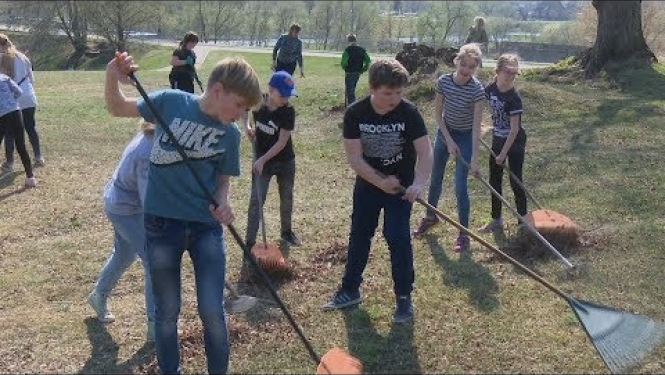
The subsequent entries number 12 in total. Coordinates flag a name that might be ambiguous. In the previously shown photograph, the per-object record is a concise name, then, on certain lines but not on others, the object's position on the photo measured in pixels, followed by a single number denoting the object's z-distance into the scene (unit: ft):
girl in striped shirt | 19.90
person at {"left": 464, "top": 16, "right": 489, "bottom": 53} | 48.93
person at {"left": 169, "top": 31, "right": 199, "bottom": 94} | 39.47
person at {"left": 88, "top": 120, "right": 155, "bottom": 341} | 13.65
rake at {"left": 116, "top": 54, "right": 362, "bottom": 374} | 11.32
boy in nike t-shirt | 11.49
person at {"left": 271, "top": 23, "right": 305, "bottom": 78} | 47.67
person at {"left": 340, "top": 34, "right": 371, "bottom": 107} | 45.03
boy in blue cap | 18.83
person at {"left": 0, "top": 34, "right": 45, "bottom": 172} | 30.48
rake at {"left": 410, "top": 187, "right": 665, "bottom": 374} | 13.50
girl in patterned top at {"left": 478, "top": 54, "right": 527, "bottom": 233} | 20.47
